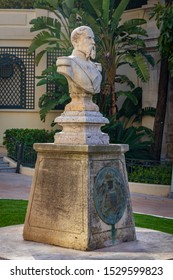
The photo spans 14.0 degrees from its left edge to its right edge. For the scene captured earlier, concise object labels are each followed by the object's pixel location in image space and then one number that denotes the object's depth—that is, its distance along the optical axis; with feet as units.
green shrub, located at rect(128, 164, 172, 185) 59.47
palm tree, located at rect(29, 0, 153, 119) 70.03
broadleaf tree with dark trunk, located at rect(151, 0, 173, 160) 70.38
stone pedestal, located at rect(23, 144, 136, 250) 27.99
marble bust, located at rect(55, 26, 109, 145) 28.96
